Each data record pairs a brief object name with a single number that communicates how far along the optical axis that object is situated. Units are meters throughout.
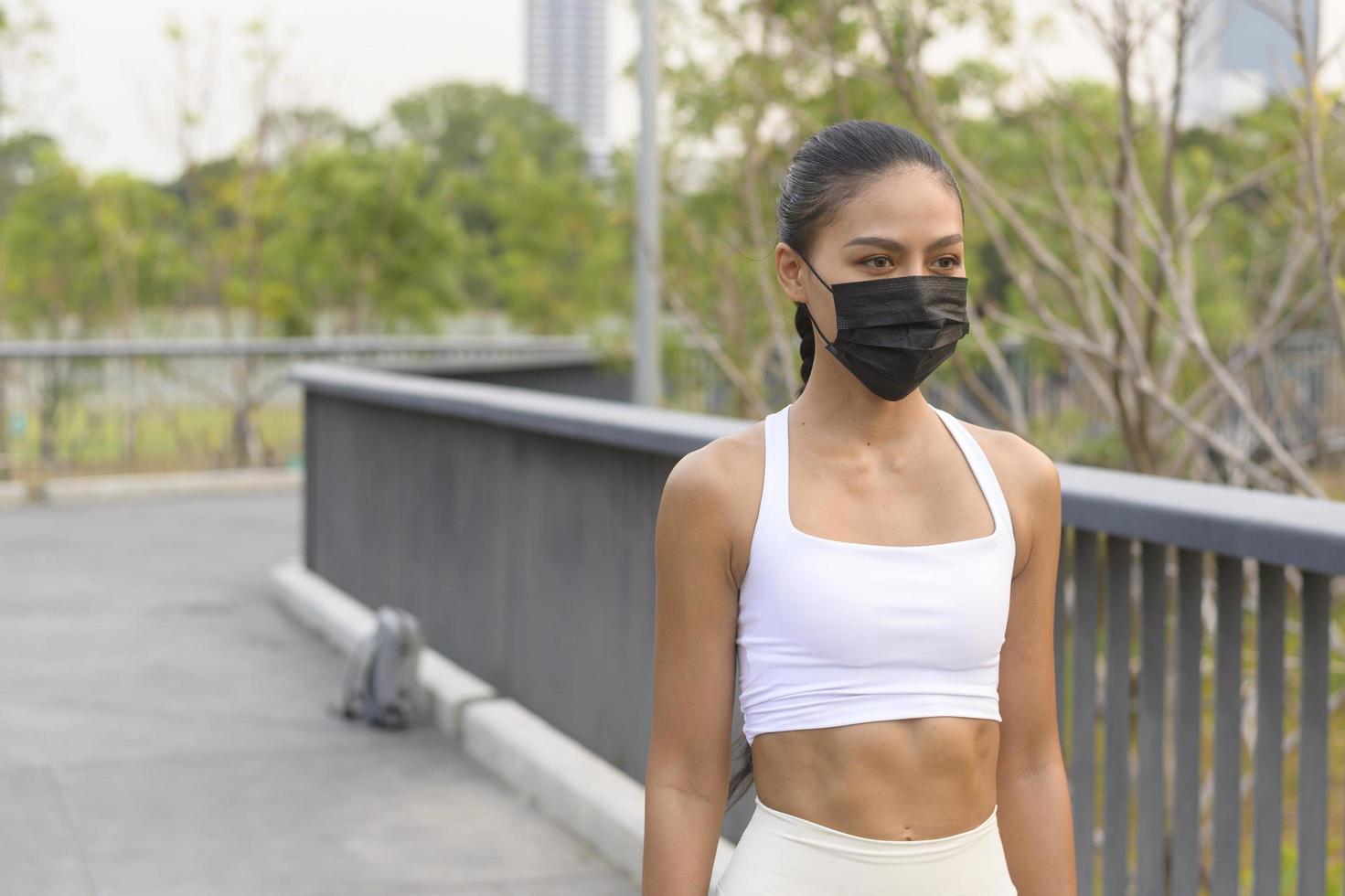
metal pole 11.77
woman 2.08
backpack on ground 7.25
